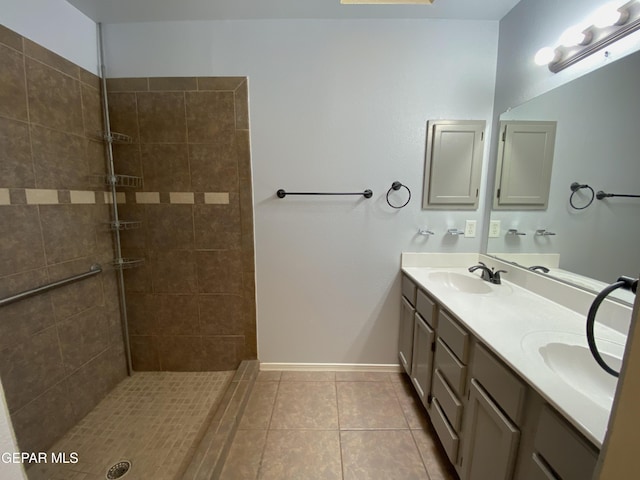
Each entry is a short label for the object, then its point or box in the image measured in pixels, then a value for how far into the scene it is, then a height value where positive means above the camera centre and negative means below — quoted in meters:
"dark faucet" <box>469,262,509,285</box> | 1.60 -0.43
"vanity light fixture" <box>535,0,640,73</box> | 0.99 +0.77
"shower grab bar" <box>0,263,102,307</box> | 1.19 -0.45
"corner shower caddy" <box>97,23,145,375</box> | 1.71 +0.12
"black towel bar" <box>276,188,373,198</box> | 1.81 +0.09
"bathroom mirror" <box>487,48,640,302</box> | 1.00 +0.14
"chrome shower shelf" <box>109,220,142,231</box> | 1.76 -0.15
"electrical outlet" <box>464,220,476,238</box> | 1.85 -0.15
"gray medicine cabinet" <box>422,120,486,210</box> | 1.75 +0.31
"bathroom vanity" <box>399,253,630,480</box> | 0.67 -0.59
